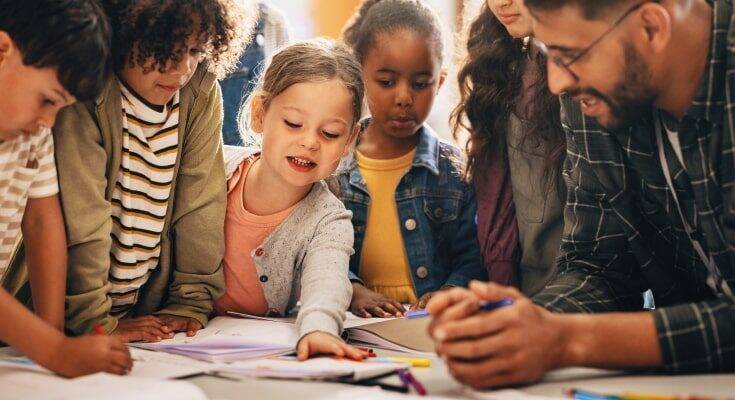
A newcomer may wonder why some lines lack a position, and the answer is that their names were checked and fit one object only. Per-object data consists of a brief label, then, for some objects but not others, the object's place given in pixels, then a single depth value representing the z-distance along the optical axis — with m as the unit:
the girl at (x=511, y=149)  2.03
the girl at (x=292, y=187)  1.86
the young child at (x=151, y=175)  1.61
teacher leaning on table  1.17
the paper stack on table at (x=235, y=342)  1.52
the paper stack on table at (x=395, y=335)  1.54
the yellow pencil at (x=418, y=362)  1.39
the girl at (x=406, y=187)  2.20
